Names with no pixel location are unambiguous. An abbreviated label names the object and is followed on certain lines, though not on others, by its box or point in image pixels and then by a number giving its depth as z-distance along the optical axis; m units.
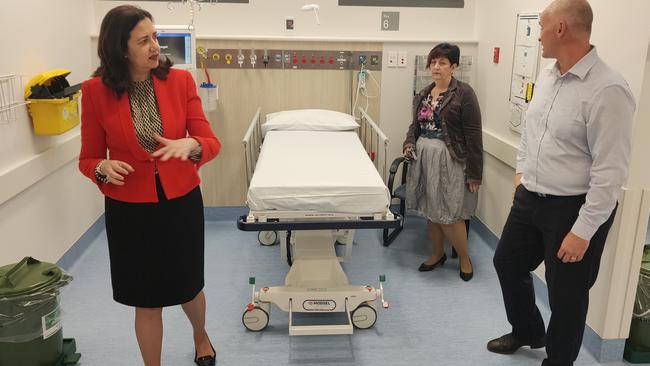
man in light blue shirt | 1.93
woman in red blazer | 1.94
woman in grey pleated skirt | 3.36
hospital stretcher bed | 2.55
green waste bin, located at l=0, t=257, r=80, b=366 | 2.28
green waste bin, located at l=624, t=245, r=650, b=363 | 2.62
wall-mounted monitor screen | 3.73
